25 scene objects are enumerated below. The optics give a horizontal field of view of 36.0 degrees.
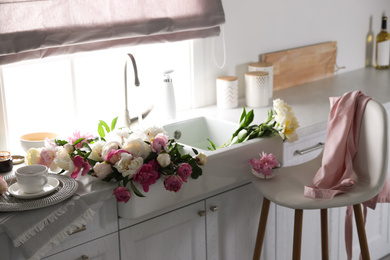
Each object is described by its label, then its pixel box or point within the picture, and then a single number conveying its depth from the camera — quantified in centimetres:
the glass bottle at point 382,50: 383
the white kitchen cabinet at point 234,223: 238
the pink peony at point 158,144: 207
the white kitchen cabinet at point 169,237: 211
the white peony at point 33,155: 207
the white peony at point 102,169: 197
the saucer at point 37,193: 184
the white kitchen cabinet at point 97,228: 192
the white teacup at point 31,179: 184
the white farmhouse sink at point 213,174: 204
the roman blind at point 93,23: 214
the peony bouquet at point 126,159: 196
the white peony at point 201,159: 213
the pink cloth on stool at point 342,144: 228
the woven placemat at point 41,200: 179
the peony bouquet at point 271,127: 235
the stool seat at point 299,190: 214
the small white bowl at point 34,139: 227
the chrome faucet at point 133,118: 247
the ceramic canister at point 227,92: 293
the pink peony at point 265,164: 227
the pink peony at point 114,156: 199
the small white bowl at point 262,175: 231
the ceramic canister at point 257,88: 296
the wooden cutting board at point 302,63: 331
